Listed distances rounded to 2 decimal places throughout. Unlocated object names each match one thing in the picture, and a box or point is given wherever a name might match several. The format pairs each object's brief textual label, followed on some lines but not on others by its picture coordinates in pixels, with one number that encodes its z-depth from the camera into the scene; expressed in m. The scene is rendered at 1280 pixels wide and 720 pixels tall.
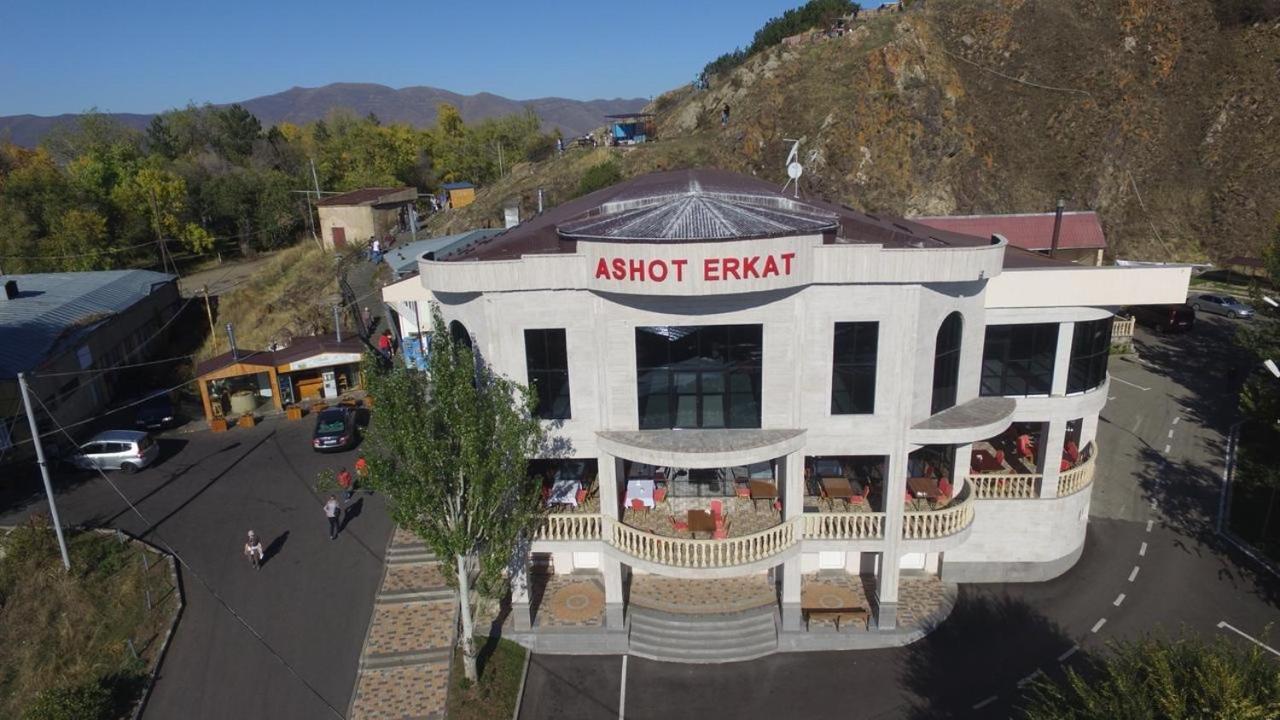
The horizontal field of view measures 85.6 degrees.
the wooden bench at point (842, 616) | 20.14
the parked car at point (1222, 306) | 47.90
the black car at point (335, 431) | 30.78
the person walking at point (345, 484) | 27.03
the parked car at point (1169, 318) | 45.19
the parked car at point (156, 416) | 33.69
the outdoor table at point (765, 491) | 21.80
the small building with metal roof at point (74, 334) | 31.73
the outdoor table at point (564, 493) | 20.91
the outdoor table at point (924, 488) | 21.14
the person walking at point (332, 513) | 24.41
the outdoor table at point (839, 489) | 21.67
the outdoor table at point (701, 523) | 19.73
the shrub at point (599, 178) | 56.12
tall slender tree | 16.30
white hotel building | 17.23
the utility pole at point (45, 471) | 20.39
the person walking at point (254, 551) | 22.97
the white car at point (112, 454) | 29.58
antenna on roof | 21.58
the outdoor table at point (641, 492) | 21.45
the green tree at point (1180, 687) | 10.29
